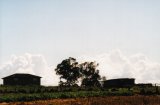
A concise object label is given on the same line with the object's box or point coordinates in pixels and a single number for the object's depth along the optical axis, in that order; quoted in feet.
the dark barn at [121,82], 327.47
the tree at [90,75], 375.04
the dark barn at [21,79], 317.77
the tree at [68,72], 367.45
